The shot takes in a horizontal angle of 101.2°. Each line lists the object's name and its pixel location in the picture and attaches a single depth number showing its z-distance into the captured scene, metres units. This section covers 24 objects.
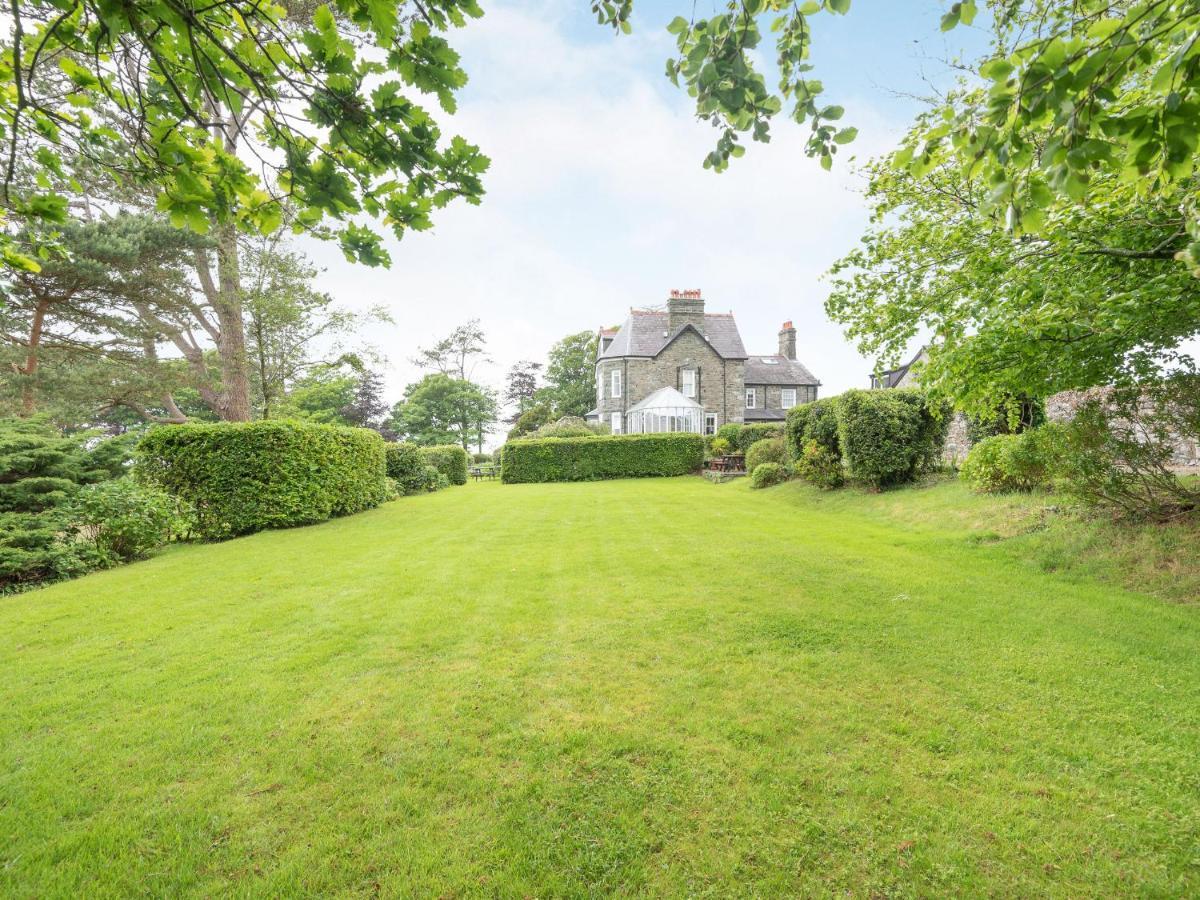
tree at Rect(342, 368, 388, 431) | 46.67
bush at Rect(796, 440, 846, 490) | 13.61
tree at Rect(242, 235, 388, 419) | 14.67
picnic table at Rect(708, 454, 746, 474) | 21.83
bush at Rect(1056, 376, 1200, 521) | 6.08
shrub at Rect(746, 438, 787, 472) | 17.81
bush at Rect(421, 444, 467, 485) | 22.33
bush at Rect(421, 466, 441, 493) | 19.12
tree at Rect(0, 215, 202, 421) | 11.27
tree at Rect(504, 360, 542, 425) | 56.75
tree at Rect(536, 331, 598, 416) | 47.56
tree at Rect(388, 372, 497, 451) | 43.88
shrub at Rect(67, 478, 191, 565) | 7.55
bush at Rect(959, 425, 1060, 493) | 7.37
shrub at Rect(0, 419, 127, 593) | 6.57
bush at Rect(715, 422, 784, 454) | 23.20
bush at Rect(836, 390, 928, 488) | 11.73
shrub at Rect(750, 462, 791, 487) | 16.59
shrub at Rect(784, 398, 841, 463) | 13.76
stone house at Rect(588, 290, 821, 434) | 33.53
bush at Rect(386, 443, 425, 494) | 17.95
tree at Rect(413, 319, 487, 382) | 46.53
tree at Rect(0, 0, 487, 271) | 2.49
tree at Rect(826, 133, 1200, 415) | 4.93
